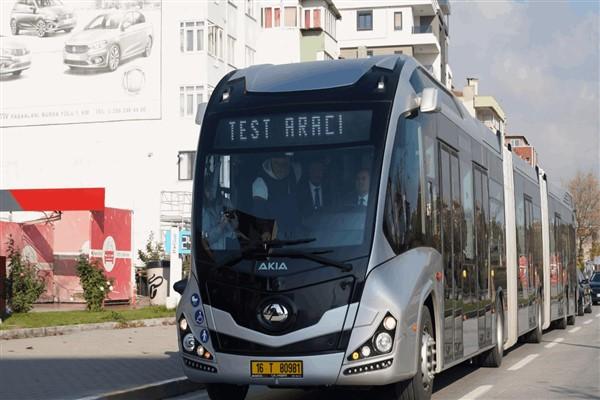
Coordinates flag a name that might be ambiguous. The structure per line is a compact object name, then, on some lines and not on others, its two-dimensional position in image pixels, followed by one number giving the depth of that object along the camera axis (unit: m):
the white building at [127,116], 56.47
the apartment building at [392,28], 93.19
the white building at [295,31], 66.44
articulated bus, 10.63
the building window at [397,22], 93.94
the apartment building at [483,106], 116.75
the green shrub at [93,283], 29.62
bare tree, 102.75
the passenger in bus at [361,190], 10.94
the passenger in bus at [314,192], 10.99
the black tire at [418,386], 11.27
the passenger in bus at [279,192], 11.00
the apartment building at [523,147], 140.88
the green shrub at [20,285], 26.42
